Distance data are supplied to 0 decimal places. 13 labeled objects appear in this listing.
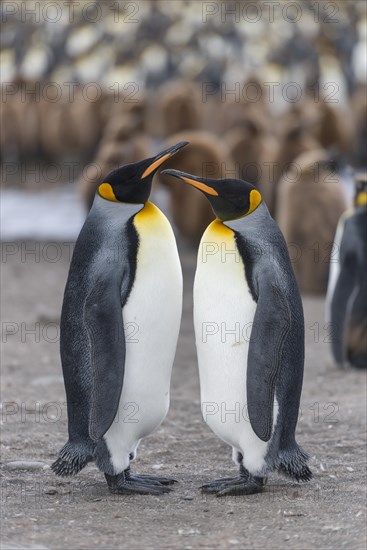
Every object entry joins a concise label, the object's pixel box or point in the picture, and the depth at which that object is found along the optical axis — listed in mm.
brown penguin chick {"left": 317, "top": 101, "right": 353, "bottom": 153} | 27359
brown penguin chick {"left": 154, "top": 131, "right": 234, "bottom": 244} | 17922
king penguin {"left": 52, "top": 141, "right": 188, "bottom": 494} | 5926
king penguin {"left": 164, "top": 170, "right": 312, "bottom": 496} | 5918
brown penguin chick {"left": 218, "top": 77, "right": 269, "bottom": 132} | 24875
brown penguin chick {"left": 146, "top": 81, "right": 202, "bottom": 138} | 27312
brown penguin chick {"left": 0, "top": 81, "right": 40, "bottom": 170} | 28812
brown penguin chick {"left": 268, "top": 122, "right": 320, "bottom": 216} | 18562
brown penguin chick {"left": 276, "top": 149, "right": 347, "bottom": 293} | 15430
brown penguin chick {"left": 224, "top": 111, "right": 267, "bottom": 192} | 19797
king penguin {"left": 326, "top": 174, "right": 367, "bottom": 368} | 10422
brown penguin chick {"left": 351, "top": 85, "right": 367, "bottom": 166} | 27781
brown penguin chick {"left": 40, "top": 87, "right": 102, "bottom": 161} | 29000
